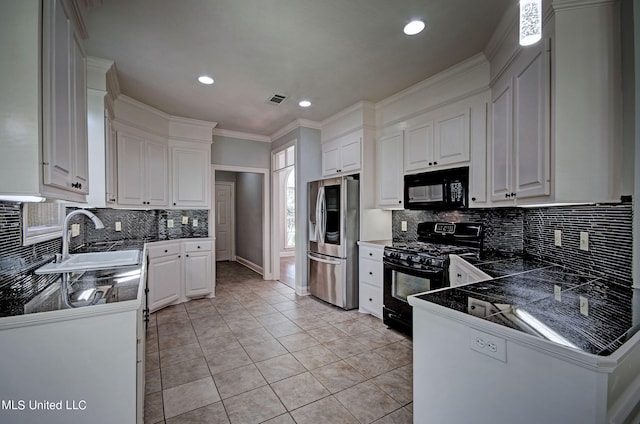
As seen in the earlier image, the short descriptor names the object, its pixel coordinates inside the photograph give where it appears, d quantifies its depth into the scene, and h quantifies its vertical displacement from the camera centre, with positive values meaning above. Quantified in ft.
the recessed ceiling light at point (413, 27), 6.86 +4.53
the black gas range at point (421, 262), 8.55 -1.64
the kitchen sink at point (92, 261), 6.08 -1.21
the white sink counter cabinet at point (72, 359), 3.62 -2.03
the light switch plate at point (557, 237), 6.47 -0.63
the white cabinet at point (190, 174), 13.35 +1.80
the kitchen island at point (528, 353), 2.68 -1.56
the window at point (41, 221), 6.06 -0.23
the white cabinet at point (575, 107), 4.63 +1.79
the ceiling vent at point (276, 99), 11.23 +4.55
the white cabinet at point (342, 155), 12.16 +2.60
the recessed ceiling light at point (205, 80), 9.58 +4.54
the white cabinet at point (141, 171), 11.05 +1.71
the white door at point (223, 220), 23.34 -0.69
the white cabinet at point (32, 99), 3.63 +1.52
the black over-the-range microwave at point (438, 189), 8.95 +0.72
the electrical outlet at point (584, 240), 5.64 -0.61
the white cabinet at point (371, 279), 10.84 -2.67
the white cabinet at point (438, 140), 8.93 +2.40
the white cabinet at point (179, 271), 11.64 -2.68
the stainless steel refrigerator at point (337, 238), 11.87 -1.16
